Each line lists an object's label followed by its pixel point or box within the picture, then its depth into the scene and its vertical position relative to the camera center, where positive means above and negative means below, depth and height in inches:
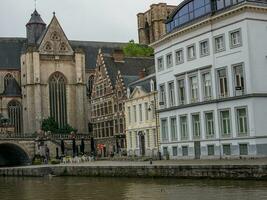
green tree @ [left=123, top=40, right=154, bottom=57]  3824.6 +745.0
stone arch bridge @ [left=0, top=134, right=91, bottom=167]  3073.3 +97.3
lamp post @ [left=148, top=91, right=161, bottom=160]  2177.7 +195.2
